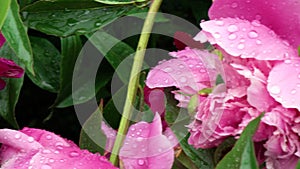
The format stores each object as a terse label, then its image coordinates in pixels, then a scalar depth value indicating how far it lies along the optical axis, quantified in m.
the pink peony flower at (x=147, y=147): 0.83
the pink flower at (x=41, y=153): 0.80
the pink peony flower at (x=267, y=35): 0.78
